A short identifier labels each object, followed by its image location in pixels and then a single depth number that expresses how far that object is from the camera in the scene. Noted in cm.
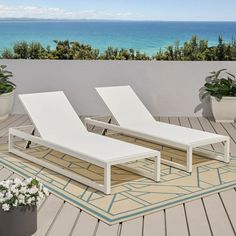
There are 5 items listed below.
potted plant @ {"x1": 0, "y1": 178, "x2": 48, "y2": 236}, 199
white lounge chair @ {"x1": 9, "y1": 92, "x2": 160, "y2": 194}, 277
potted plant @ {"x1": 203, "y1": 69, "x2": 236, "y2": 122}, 494
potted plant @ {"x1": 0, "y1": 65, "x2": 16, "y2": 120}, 492
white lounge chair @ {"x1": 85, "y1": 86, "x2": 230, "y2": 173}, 320
